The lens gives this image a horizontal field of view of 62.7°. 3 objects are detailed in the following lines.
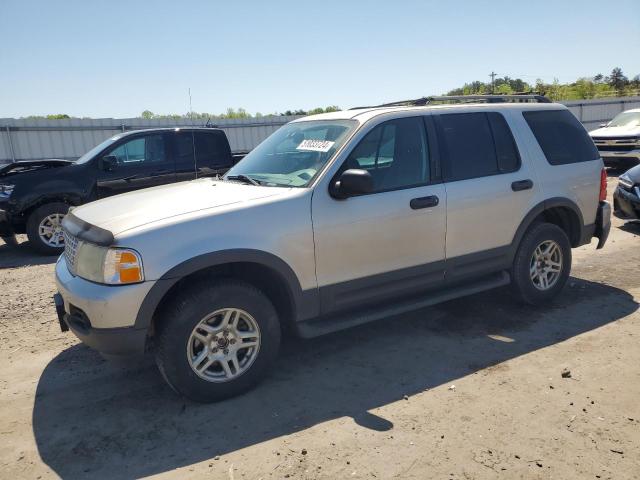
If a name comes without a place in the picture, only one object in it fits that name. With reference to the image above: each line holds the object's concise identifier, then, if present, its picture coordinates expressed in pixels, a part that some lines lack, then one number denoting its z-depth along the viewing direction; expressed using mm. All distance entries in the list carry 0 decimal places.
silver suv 3293
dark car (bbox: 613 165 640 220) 7836
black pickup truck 7891
